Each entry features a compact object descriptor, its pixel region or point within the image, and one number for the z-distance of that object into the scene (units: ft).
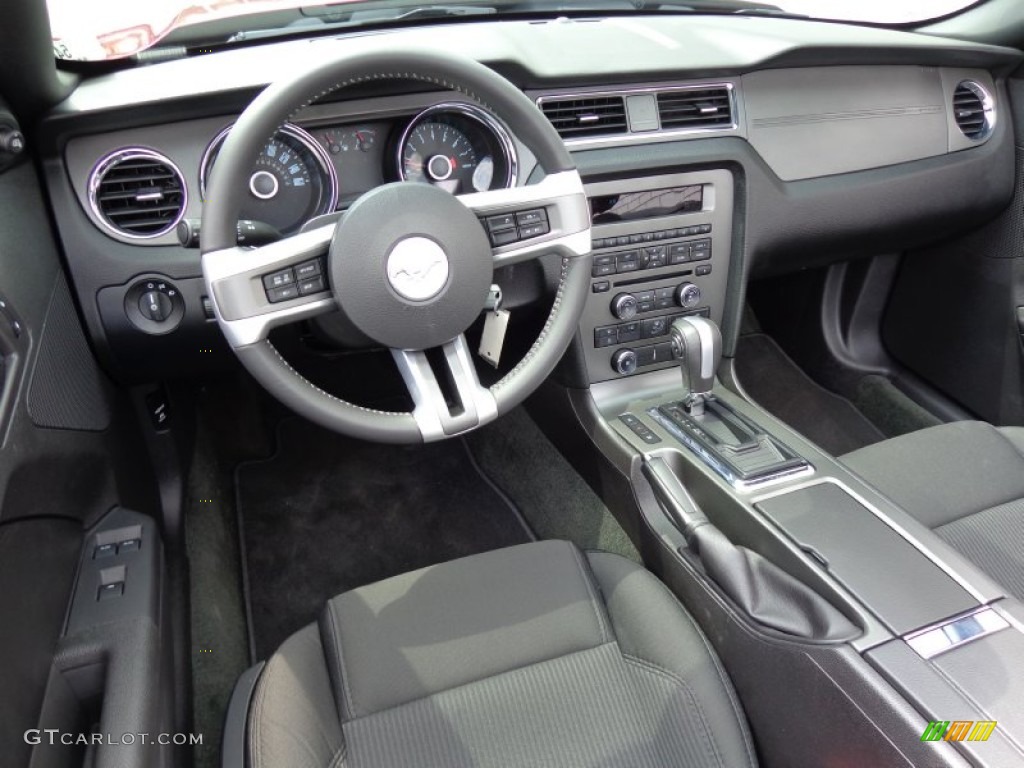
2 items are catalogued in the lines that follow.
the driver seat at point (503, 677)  3.34
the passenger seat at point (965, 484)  4.24
